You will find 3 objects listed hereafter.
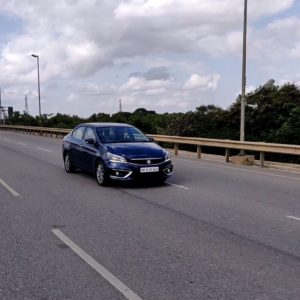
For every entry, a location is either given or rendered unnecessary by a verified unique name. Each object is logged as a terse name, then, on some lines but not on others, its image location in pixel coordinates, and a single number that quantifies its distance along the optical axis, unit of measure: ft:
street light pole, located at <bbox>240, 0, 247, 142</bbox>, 42.78
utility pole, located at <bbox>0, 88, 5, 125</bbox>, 172.36
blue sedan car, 23.70
